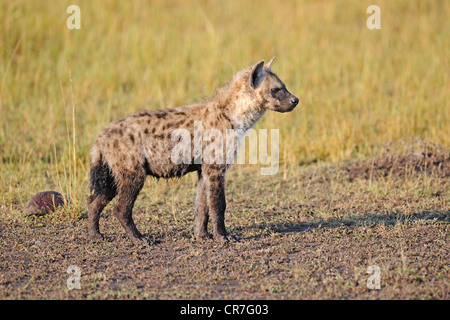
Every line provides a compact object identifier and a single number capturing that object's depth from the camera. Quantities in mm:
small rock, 14000
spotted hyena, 11977
